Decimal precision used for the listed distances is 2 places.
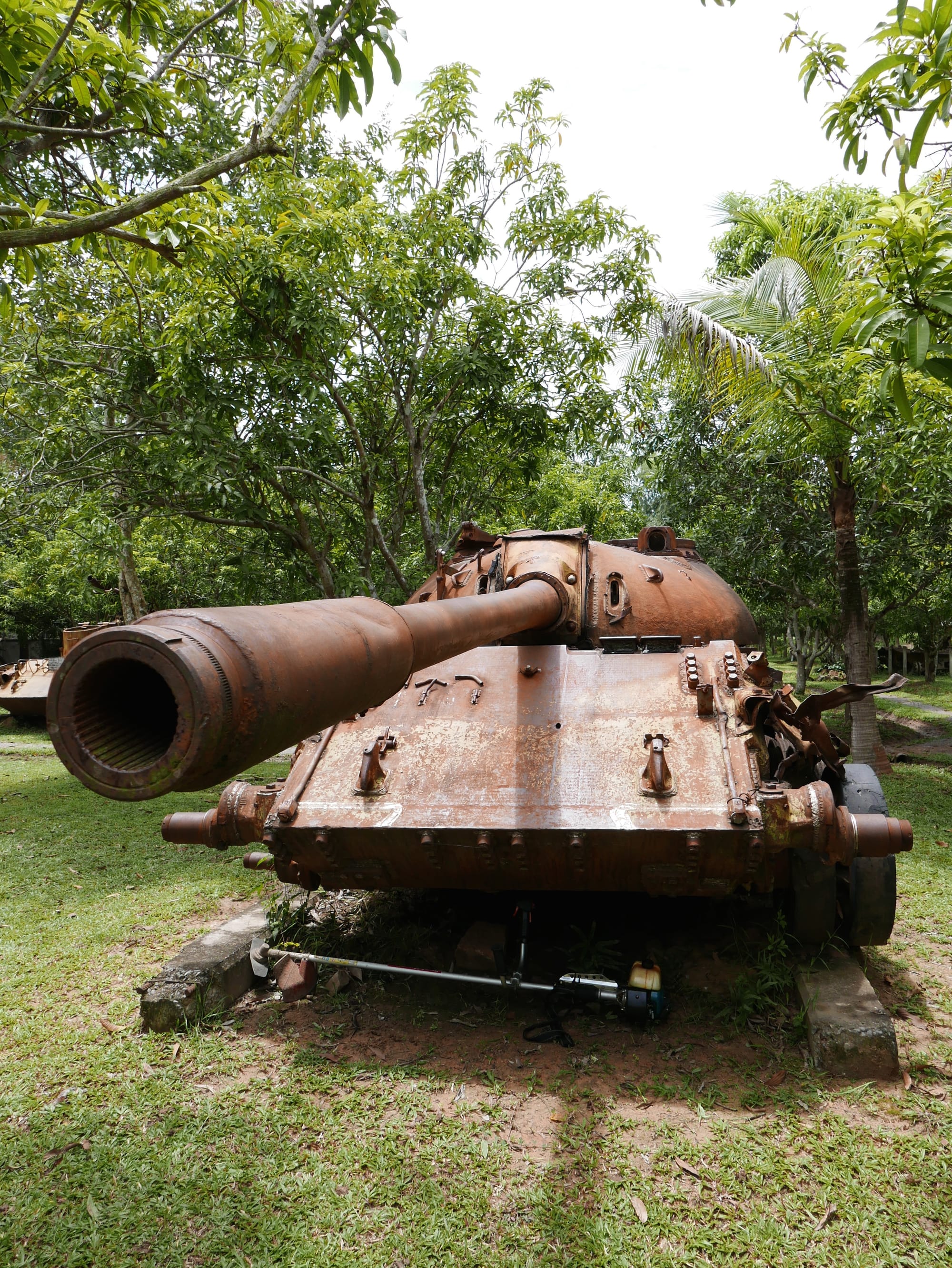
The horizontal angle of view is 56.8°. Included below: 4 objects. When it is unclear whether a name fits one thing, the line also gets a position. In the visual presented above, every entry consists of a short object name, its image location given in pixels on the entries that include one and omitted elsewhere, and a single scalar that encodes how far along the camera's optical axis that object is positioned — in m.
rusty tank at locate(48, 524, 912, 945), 3.81
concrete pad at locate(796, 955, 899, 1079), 3.73
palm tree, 8.82
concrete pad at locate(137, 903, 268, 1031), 4.30
